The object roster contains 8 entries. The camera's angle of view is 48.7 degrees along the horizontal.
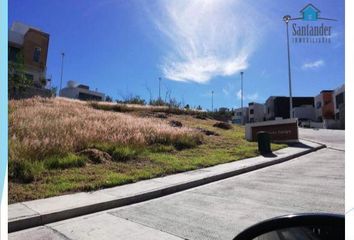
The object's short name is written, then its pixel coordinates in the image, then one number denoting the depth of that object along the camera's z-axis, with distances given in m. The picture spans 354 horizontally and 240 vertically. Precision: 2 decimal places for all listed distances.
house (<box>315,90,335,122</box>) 75.47
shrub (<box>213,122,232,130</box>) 28.80
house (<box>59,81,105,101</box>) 79.89
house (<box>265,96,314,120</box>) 102.69
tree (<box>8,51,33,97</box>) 28.19
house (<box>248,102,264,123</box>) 114.44
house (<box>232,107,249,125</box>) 111.94
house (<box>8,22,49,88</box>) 45.94
